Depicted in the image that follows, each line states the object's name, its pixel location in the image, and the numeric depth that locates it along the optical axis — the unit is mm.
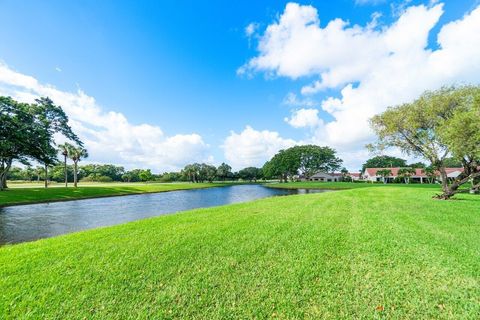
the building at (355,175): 98125
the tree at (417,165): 77625
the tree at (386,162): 99188
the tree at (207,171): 83812
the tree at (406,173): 54969
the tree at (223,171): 89300
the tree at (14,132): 23797
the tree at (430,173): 47175
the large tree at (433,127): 13644
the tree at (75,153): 43125
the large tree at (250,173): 100250
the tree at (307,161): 72250
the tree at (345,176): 77012
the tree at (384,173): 61641
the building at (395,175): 55325
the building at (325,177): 85312
